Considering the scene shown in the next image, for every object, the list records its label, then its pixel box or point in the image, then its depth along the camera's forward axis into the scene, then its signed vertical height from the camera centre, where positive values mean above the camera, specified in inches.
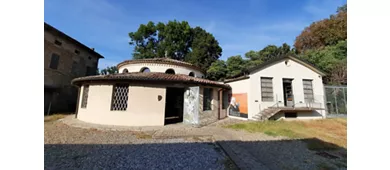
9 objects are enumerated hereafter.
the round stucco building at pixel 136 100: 336.2 -31.1
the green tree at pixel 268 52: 987.9 +241.9
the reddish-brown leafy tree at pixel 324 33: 794.8 +325.9
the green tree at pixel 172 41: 1162.9 +391.3
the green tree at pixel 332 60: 623.8 +127.2
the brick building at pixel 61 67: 518.9 +77.7
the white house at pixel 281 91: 452.1 -11.0
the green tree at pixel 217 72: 865.6 +91.1
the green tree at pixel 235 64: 863.3 +144.3
